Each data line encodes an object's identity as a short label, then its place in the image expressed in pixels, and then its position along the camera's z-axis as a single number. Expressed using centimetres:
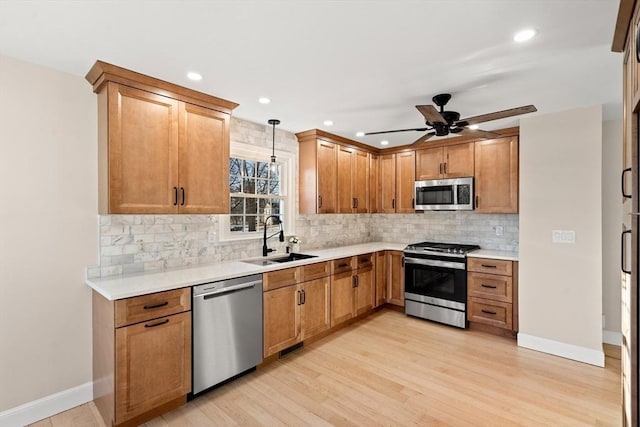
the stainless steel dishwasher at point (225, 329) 246
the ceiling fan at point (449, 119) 241
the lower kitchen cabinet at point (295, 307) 299
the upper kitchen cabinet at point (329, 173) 407
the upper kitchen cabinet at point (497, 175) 382
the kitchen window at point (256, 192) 350
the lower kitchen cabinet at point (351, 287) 379
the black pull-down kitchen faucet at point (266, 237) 366
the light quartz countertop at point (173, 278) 216
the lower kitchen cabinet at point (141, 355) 208
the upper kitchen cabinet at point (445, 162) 417
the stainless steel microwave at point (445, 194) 412
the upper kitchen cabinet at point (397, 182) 479
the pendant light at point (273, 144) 355
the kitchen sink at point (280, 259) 337
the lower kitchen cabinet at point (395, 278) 454
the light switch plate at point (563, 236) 318
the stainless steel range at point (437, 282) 392
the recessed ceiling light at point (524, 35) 180
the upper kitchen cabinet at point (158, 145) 231
